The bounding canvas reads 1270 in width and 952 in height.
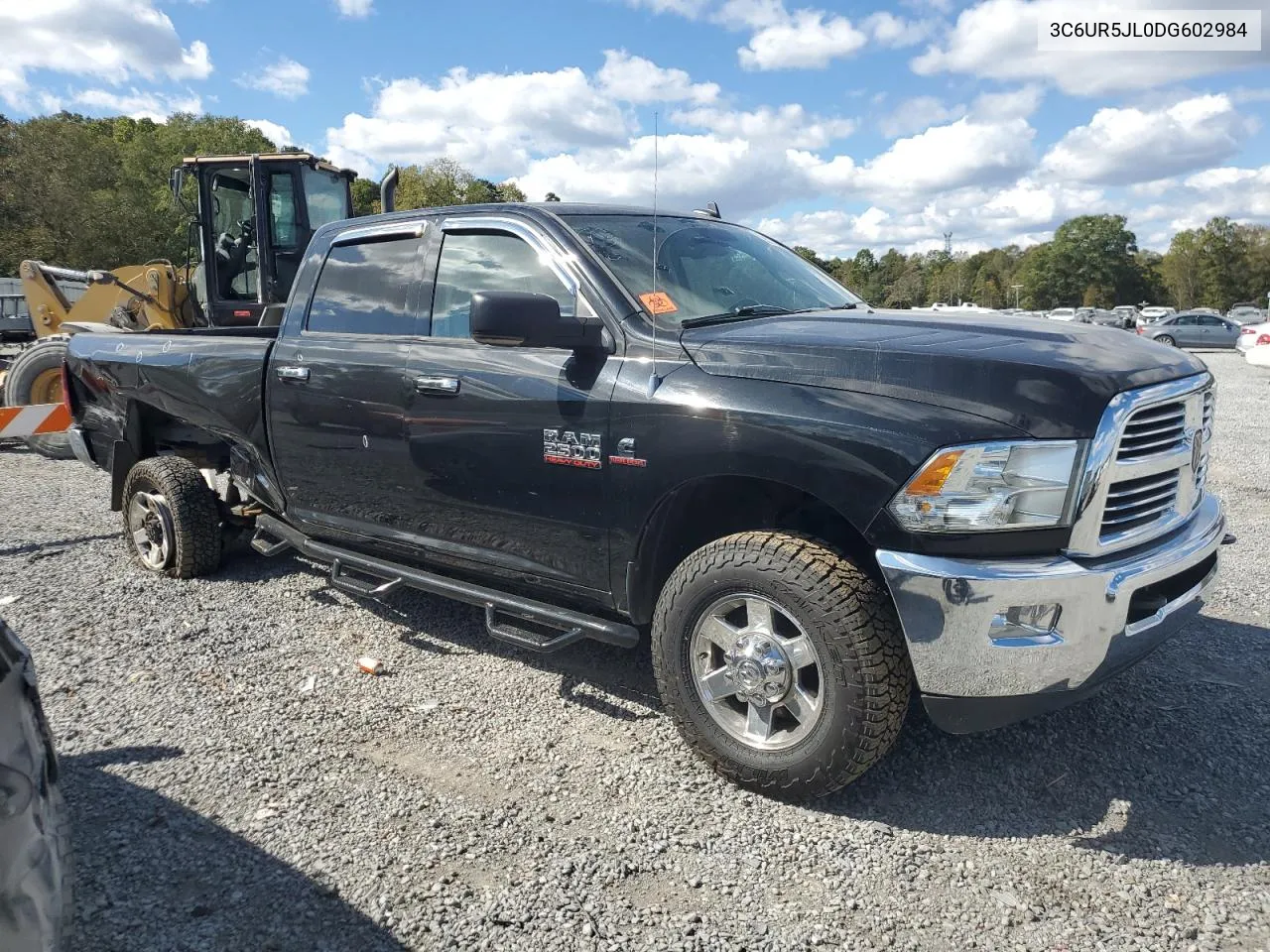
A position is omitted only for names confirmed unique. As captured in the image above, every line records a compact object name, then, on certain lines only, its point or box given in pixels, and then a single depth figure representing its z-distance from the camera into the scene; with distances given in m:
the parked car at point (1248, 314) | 49.56
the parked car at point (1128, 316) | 44.62
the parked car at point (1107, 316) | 42.72
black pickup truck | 2.59
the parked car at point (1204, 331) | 34.34
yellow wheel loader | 9.88
